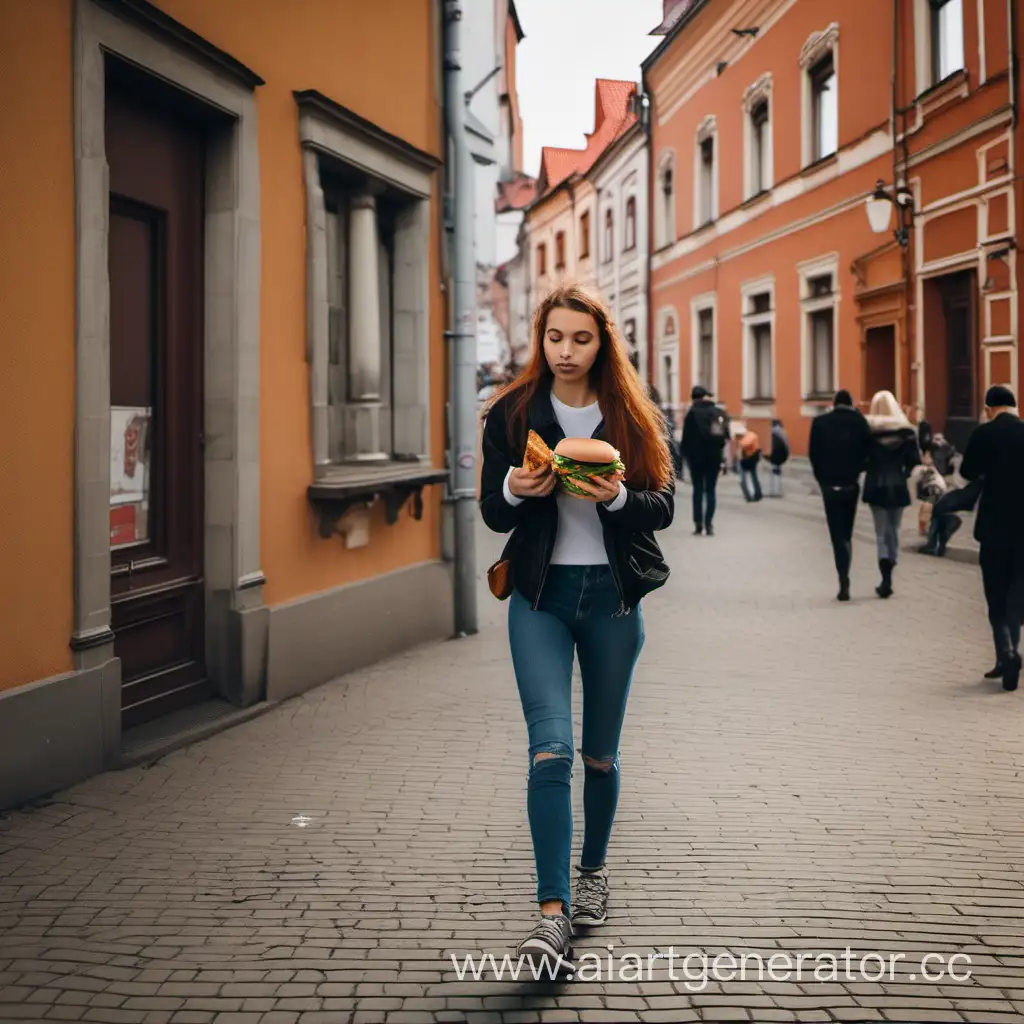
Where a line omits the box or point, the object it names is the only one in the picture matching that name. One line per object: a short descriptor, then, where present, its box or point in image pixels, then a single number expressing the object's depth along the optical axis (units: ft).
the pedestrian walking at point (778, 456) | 70.38
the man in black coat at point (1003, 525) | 24.88
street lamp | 57.77
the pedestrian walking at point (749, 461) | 70.08
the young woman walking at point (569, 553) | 11.96
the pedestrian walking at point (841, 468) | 37.65
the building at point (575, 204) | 127.95
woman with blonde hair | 37.65
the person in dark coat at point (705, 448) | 54.75
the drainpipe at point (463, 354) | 31.96
